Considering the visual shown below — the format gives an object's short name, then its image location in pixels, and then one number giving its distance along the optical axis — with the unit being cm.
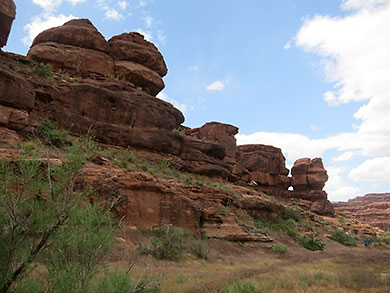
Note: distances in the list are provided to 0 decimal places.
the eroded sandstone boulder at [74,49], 2318
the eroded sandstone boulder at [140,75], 2611
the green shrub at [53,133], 1617
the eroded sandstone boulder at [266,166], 5324
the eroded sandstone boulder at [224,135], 4575
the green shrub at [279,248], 1769
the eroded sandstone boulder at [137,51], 2730
